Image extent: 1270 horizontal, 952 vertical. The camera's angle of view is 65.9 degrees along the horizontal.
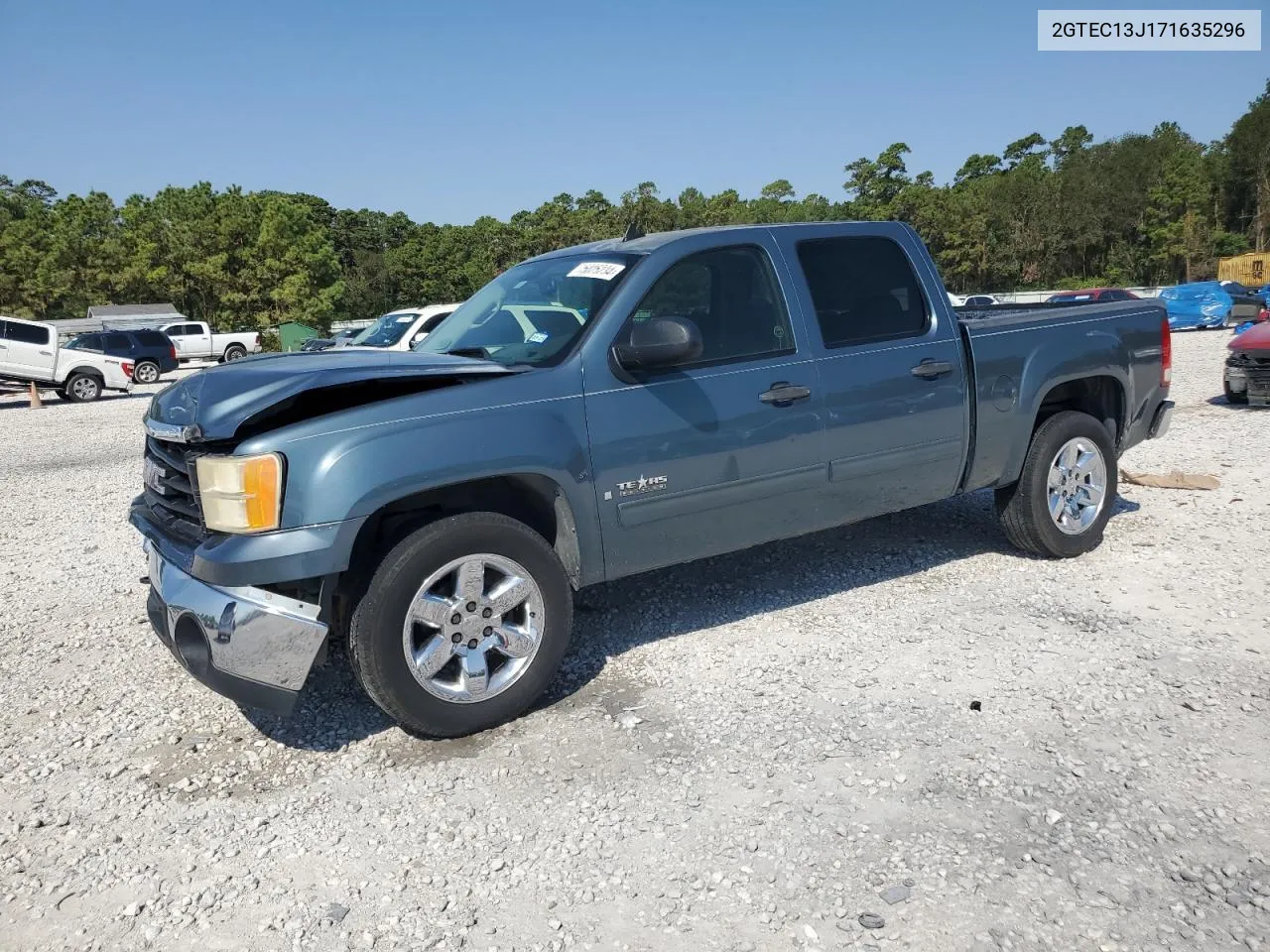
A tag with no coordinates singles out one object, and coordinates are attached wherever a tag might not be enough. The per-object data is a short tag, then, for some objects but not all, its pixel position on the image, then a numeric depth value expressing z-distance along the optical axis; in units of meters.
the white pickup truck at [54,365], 20.62
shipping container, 45.91
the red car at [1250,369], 11.61
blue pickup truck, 3.49
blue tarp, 28.94
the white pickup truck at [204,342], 35.59
